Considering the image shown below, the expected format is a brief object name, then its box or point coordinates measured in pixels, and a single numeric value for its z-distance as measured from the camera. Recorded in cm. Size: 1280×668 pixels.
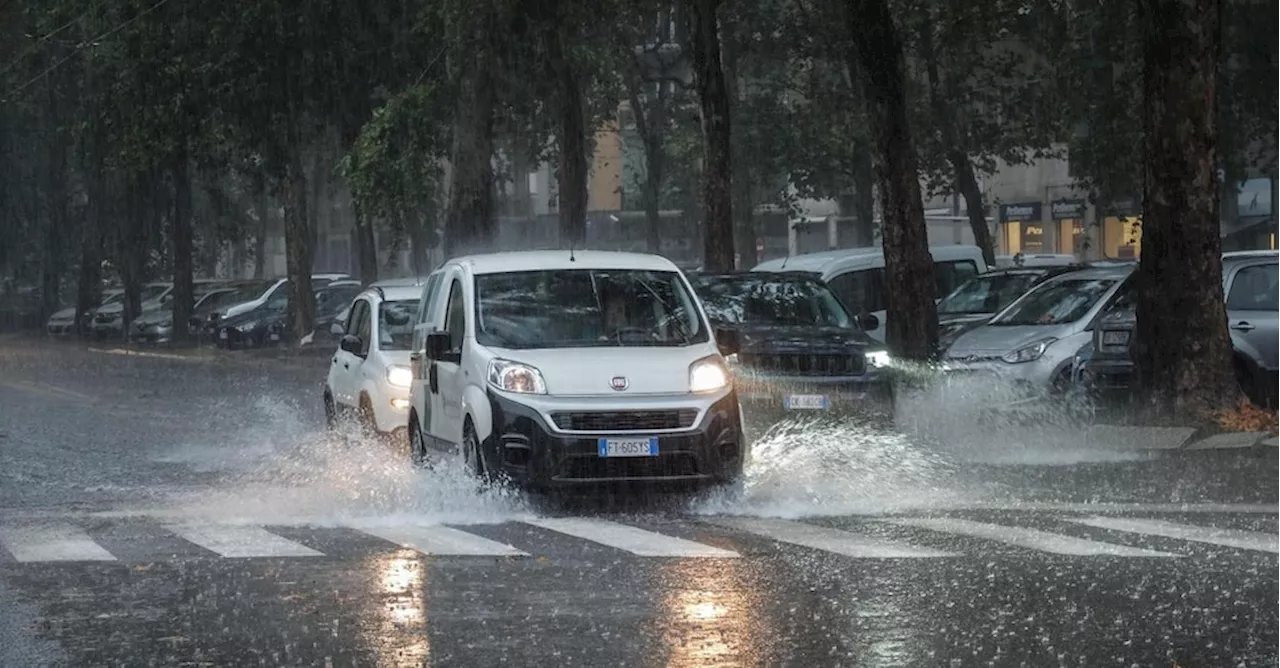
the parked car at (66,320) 6431
